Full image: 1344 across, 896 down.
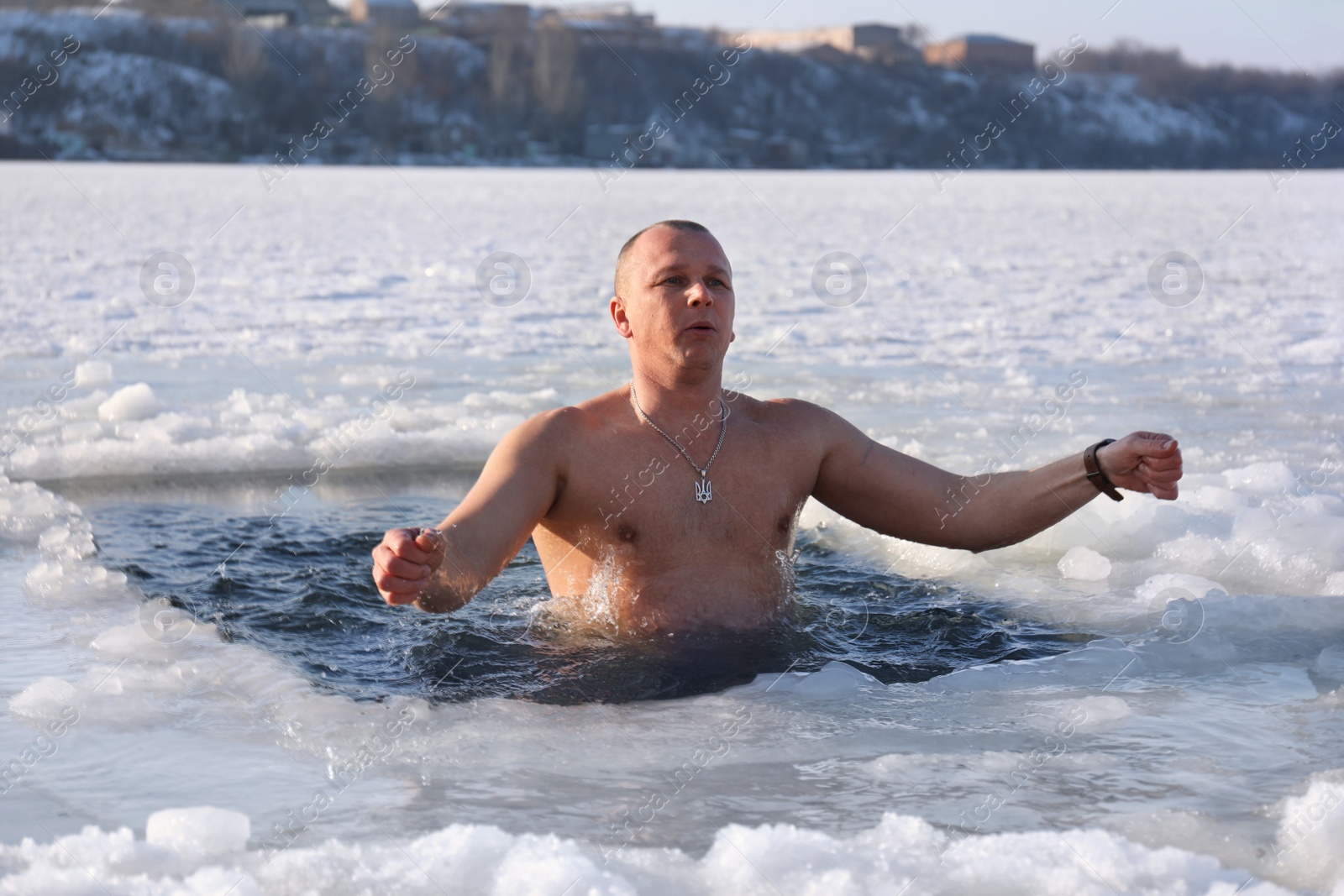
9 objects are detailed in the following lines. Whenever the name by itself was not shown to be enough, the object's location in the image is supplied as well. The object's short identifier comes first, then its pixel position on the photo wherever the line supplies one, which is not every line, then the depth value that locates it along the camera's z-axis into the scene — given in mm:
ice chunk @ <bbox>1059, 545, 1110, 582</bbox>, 3910
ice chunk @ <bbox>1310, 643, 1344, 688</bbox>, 2965
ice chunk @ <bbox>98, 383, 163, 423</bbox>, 5723
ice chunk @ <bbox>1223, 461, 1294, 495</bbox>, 4527
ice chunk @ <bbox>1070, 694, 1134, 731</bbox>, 2697
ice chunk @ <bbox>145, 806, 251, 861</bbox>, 2096
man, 3020
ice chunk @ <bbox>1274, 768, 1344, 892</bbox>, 2031
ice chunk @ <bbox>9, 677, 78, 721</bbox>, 2695
